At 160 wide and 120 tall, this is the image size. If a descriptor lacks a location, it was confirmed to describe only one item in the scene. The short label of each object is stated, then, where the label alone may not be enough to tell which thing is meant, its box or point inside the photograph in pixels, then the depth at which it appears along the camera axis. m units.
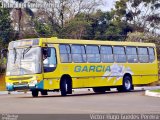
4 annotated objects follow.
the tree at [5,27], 58.19
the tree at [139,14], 67.31
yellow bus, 26.77
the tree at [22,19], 64.44
